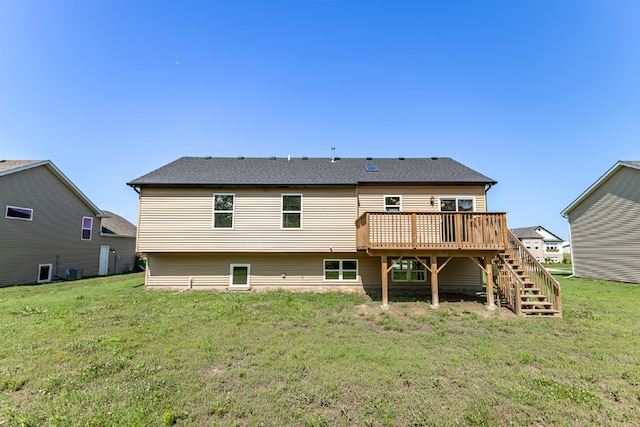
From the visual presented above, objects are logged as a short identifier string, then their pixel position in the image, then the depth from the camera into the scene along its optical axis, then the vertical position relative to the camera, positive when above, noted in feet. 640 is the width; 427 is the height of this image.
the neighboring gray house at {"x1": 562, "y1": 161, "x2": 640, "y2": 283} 48.91 +3.91
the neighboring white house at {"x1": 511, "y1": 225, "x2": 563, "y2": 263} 170.71 +2.62
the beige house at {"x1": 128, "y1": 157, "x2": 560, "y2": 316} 37.06 +2.25
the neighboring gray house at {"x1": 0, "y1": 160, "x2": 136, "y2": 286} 47.37 +3.07
